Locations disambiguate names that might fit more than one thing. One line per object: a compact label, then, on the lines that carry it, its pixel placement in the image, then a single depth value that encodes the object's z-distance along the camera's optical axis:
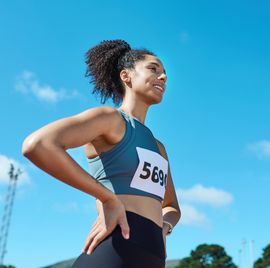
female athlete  2.13
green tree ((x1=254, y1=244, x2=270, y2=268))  64.62
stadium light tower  40.51
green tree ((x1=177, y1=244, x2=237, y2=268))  70.69
